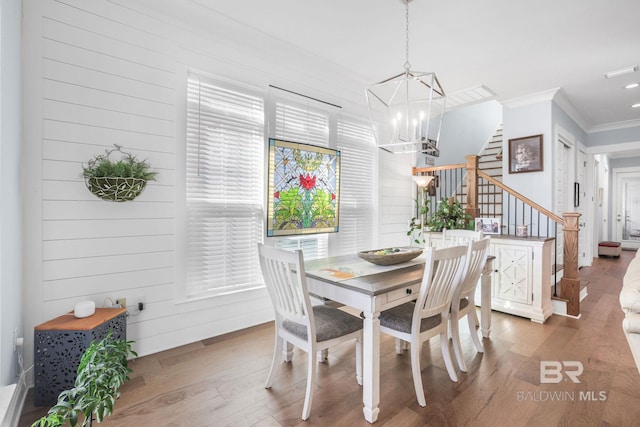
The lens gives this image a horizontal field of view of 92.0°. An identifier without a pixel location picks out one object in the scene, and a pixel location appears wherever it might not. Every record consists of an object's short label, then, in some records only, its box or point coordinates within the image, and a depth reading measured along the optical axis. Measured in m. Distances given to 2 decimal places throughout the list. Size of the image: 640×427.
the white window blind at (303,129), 3.32
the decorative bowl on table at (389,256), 2.32
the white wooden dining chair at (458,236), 3.11
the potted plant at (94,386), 0.97
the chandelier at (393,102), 4.30
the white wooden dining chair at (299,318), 1.80
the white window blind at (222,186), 2.76
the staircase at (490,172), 5.72
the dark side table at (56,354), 1.87
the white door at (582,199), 5.73
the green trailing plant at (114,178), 2.14
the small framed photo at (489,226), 3.75
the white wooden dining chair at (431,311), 1.89
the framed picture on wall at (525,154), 4.53
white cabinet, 3.29
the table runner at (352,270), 2.04
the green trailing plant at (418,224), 4.56
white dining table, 1.77
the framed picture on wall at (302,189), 3.21
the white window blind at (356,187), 3.95
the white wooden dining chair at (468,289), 2.23
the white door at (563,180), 4.70
